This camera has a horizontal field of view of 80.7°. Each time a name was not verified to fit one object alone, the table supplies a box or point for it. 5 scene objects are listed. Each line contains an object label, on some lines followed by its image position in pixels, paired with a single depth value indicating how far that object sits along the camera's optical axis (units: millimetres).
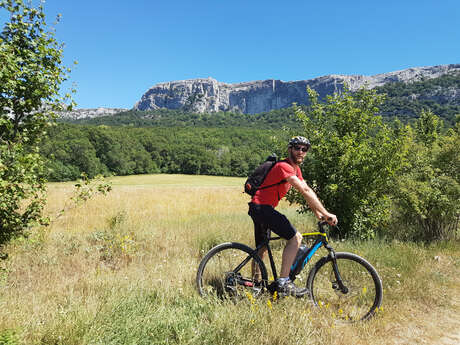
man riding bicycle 3404
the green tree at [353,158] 7363
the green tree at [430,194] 7484
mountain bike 3586
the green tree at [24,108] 3674
